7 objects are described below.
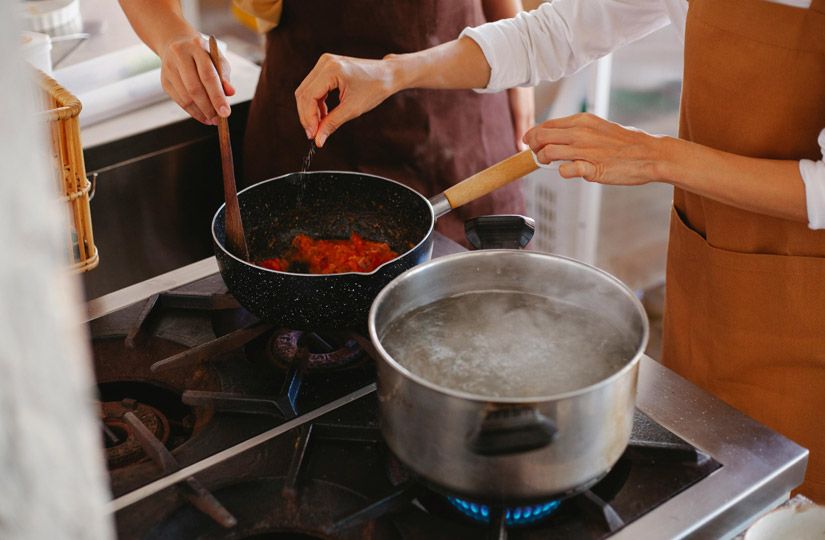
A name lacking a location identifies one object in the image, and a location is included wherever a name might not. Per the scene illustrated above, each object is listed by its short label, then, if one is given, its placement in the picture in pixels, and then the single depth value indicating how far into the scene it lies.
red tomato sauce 1.25
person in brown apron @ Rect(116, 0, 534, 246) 1.76
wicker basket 1.19
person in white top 1.17
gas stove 0.91
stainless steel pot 0.76
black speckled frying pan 1.06
